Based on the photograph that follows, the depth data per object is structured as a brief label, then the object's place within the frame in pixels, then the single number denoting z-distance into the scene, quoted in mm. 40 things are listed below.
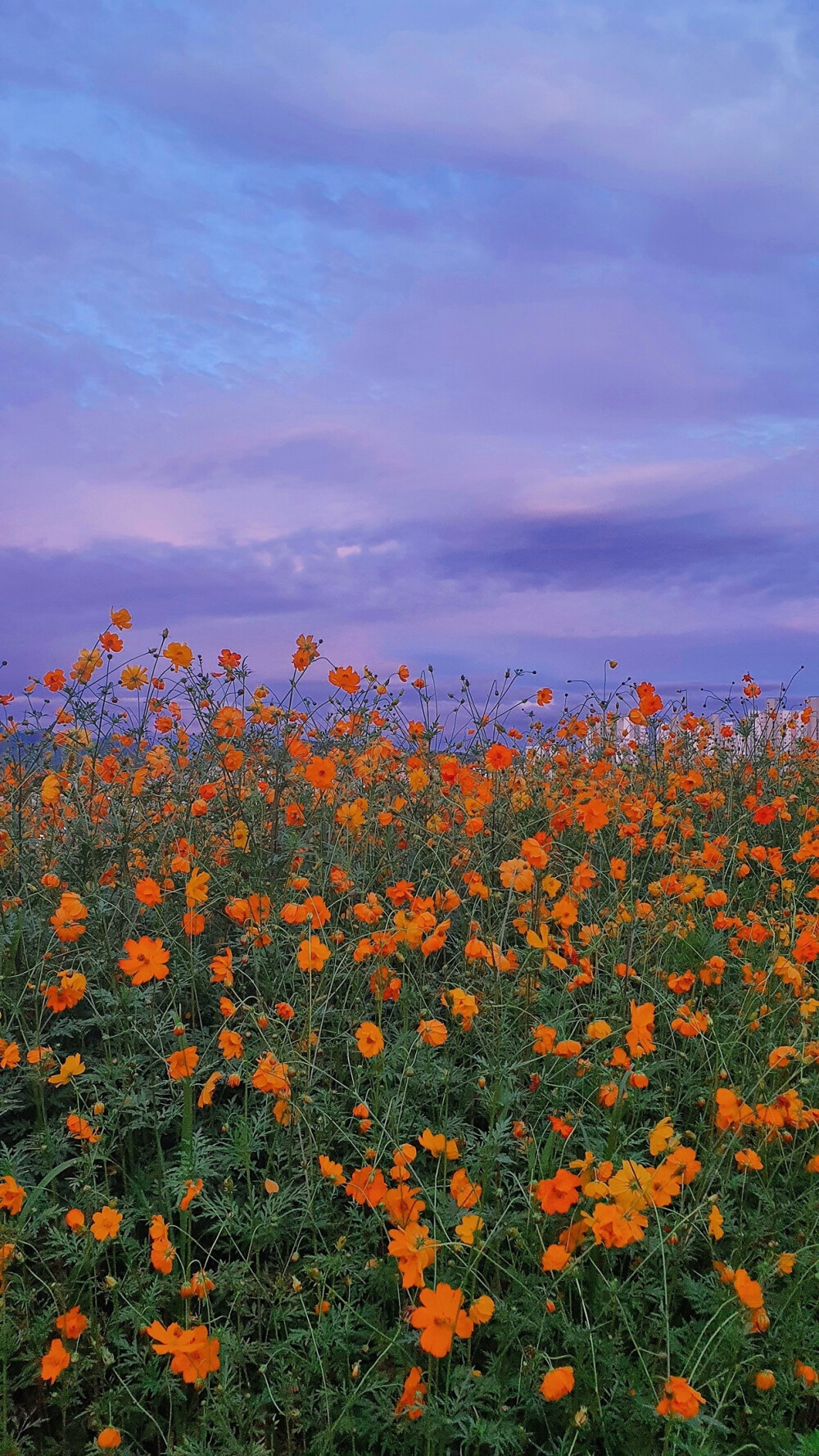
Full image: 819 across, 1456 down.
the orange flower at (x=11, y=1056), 2451
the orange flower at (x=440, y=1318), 1639
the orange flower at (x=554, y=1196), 1845
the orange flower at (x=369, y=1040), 2219
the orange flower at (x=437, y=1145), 1935
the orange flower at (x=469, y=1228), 1828
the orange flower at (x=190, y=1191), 2062
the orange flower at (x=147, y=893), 2623
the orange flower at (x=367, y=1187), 2104
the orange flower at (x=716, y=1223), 2035
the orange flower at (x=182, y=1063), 2322
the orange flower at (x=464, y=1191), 1981
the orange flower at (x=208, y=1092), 2254
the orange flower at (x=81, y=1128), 2207
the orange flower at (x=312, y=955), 2338
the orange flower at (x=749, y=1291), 1842
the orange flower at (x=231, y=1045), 2377
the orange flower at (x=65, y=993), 2551
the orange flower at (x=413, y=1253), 1750
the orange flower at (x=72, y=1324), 1963
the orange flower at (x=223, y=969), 2436
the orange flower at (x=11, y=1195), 2100
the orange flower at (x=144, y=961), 2404
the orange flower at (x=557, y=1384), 1649
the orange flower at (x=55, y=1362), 1907
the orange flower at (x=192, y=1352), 1776
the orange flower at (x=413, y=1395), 1761
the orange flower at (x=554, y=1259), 1822
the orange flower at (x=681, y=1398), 1638
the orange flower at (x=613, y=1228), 1780
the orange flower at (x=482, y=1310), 1758
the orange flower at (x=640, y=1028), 2234
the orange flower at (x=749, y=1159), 2236
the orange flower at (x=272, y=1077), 2164
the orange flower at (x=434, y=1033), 2177
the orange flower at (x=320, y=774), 3127
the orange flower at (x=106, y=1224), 2043
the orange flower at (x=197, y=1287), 1859
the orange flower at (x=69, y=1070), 2377
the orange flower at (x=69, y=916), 2531
